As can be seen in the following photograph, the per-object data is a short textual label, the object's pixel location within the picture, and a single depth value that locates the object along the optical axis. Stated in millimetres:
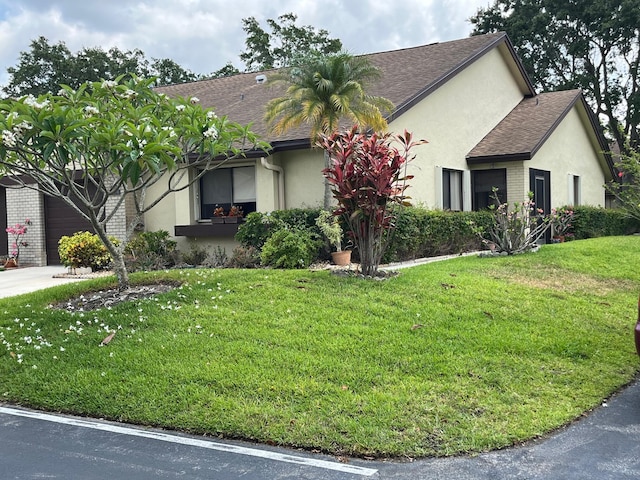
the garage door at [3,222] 18078
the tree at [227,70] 40500
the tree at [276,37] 39228
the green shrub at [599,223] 18938
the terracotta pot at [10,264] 16750
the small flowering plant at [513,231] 13031
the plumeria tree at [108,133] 6609
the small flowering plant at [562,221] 16381
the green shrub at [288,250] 11789
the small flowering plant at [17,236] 17047
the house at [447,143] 15008
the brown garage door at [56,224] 16844
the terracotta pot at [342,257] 12383
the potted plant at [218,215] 15282
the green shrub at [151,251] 13943
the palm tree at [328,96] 12641
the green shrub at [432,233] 12953
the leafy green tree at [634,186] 12581
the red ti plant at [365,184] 9023
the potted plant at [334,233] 12273
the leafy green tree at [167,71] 43500
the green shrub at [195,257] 14820
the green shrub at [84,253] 13859
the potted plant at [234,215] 14771
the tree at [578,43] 30125
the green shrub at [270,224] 13016
